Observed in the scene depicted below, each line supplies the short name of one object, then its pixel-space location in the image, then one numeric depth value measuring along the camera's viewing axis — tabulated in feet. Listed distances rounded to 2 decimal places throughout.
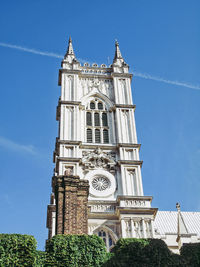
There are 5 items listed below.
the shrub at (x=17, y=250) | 44.73
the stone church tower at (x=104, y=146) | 99.81
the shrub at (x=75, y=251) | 46.59
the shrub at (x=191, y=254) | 45.65
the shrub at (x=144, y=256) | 44.32
